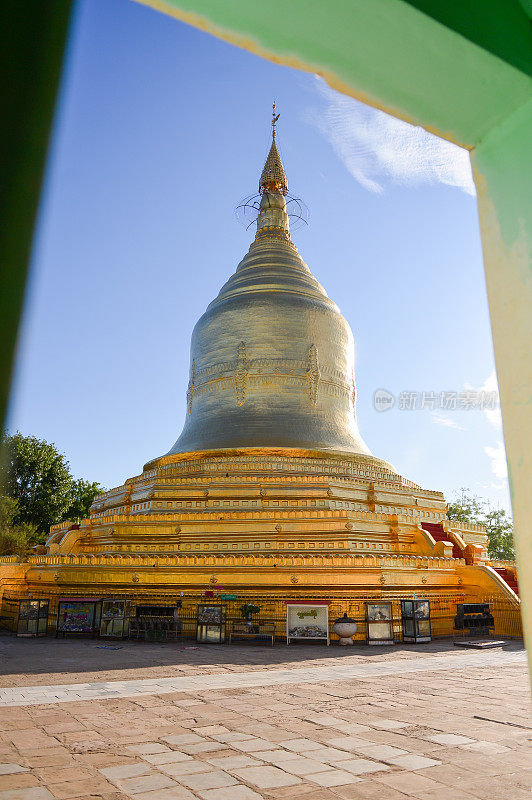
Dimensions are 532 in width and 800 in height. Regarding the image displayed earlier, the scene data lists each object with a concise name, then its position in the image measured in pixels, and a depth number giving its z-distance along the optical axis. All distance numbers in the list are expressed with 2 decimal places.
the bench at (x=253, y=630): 10.54
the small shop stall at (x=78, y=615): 11.18
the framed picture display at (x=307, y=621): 10.45
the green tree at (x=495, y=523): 34.03
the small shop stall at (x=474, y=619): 11.91
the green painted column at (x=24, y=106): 0.94
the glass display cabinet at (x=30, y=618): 11.40
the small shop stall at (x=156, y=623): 10.95
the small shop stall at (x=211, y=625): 10.41
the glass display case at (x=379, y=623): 10.55
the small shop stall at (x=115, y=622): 11.07
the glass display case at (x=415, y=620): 10.92
